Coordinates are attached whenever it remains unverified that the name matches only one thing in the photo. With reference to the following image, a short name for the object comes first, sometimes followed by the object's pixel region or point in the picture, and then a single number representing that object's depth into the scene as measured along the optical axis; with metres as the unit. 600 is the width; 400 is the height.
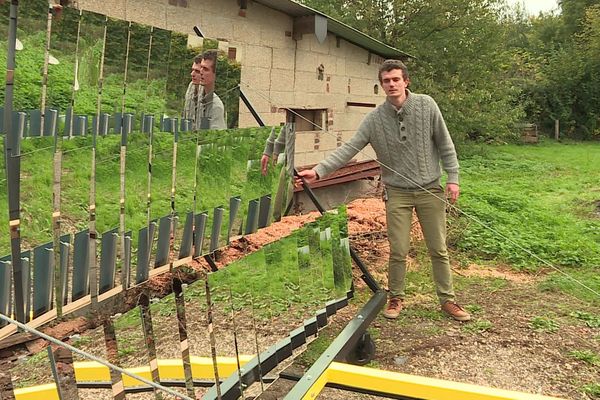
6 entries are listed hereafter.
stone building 4.73
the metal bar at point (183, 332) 1.70
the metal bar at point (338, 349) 2.23
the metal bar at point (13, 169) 1.24
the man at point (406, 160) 3.54
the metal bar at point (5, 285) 1.30
